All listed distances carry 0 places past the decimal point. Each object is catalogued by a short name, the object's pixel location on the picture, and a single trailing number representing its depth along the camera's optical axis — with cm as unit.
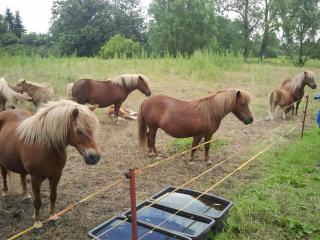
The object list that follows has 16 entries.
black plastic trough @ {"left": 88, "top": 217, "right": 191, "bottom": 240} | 294
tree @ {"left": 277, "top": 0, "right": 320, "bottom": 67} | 2261
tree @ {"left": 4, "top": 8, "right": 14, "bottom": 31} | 4628
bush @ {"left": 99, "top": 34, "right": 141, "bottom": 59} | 2823
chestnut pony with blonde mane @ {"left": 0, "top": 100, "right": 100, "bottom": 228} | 315
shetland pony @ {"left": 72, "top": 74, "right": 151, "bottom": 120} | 788
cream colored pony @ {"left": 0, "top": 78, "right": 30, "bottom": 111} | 699
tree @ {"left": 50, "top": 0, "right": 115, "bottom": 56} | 3722
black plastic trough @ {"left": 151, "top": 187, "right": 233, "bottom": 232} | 340
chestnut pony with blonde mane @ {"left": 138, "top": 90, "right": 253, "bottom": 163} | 542
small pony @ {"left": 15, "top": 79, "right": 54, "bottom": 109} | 790
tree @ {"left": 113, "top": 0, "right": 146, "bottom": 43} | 4019
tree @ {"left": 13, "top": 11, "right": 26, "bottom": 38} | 4612
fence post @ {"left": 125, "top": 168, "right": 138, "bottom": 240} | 241
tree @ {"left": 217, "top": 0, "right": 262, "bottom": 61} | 3131
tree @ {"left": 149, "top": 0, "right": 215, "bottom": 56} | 2912
